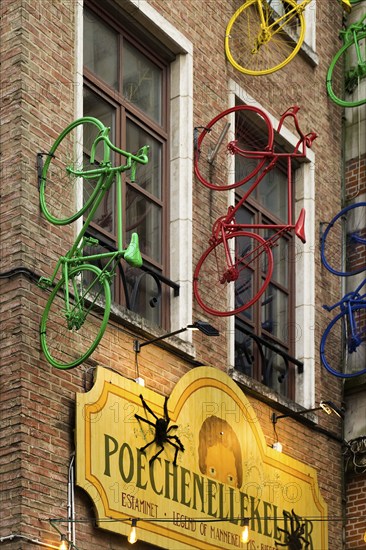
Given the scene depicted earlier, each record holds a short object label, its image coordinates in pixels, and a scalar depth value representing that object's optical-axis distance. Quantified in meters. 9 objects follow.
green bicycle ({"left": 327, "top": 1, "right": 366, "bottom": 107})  19.56
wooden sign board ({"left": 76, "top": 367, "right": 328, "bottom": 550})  14.09
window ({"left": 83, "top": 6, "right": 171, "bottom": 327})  15.80
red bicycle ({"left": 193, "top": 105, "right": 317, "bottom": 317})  16.17
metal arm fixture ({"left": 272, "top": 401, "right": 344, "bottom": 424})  17.12
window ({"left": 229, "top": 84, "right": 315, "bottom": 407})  17.73
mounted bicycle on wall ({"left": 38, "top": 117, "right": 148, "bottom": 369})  13.38
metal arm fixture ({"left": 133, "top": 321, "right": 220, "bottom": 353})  15.15
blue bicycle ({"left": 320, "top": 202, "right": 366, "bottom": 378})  18.19
